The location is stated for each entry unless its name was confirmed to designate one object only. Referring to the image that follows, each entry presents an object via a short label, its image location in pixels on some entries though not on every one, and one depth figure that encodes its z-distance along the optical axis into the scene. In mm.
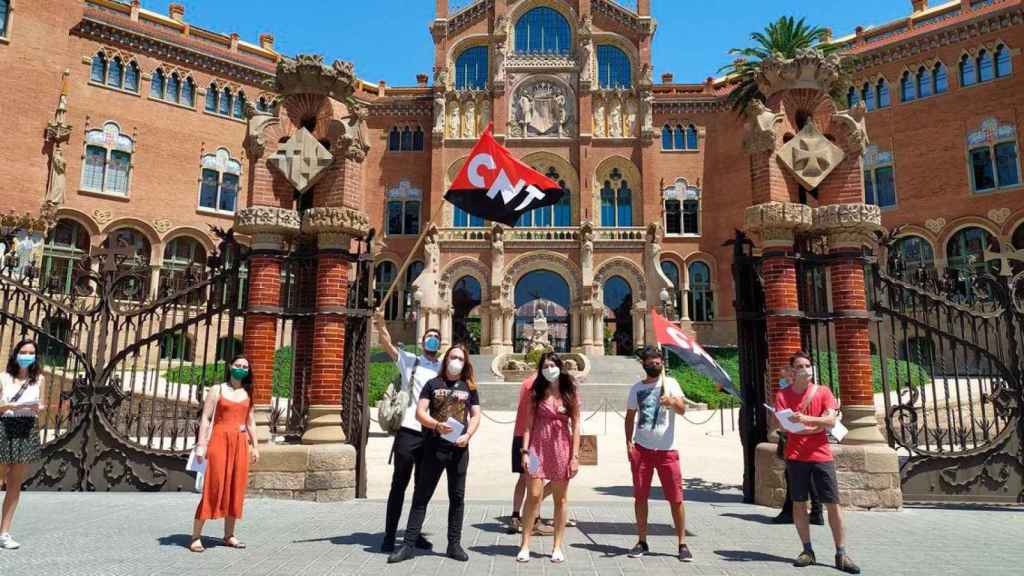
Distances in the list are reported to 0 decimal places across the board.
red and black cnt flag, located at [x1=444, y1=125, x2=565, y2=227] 8812
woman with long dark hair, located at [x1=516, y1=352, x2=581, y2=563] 5223
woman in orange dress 5418
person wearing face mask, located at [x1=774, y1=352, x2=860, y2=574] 5324
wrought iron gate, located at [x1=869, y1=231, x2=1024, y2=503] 8180
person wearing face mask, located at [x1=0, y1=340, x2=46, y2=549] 5476
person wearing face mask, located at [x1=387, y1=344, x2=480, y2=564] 5289
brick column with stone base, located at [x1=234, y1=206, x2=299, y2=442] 8094
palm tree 29531
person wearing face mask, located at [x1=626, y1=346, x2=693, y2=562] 5477
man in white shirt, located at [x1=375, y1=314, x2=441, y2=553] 5434
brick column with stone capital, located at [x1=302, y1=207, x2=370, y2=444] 8055
